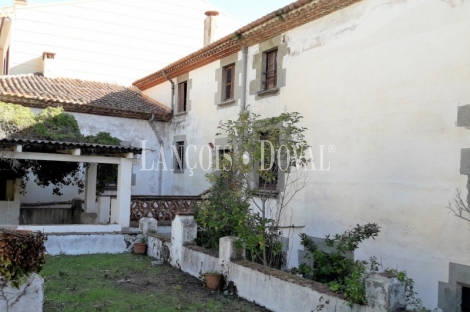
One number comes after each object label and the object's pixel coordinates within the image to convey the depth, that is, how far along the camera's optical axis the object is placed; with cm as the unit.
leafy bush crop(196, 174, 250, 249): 757
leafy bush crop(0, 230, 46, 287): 496
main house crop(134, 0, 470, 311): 705
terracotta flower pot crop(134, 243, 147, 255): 1056
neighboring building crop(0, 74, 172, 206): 1440
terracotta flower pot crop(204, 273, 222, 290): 755
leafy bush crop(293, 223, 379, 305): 661
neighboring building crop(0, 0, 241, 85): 1828
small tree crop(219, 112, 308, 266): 728
